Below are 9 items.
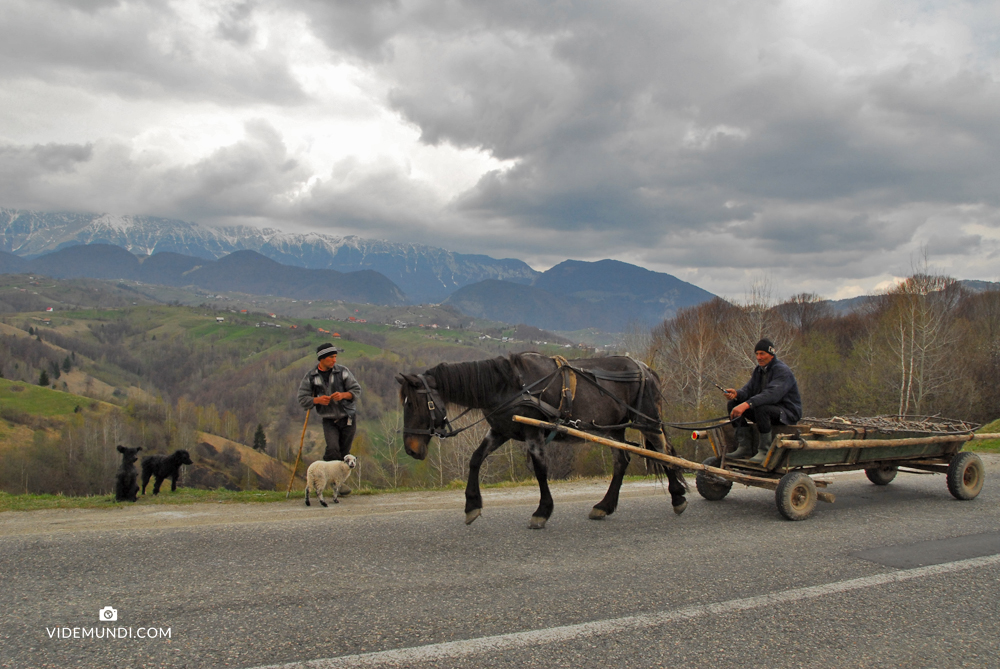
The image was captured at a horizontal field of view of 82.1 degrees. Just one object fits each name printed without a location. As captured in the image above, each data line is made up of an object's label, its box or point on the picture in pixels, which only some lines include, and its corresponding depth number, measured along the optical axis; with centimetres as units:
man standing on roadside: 886
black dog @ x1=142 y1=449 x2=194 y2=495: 1057
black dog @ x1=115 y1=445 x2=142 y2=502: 877
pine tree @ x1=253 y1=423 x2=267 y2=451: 9781
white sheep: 848
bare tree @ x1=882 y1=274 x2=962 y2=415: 3528
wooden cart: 726
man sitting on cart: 763
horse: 713
